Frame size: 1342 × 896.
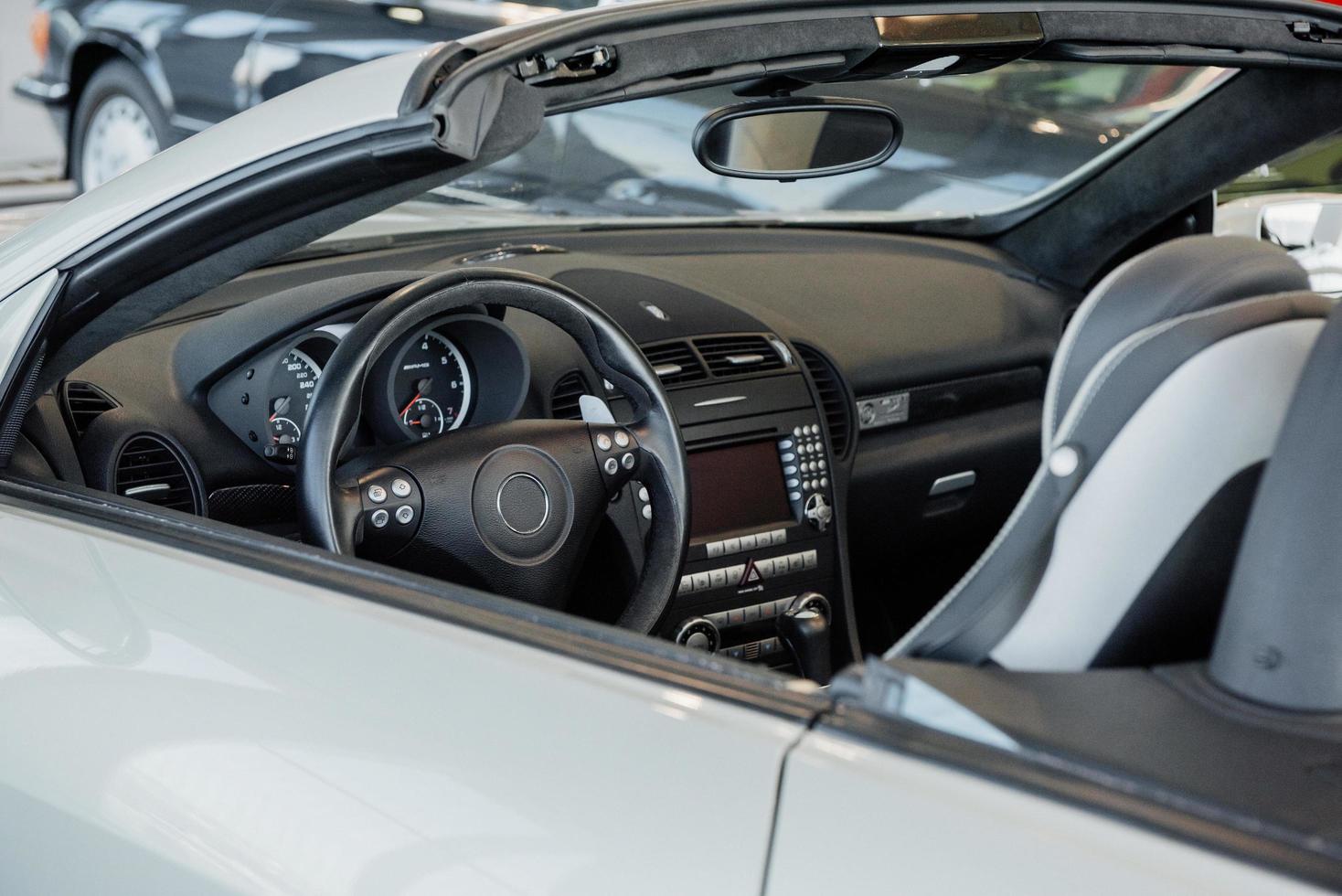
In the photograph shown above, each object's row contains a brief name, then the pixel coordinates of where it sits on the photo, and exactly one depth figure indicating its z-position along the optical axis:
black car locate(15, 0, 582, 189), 5.98
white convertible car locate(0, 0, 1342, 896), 0.94
